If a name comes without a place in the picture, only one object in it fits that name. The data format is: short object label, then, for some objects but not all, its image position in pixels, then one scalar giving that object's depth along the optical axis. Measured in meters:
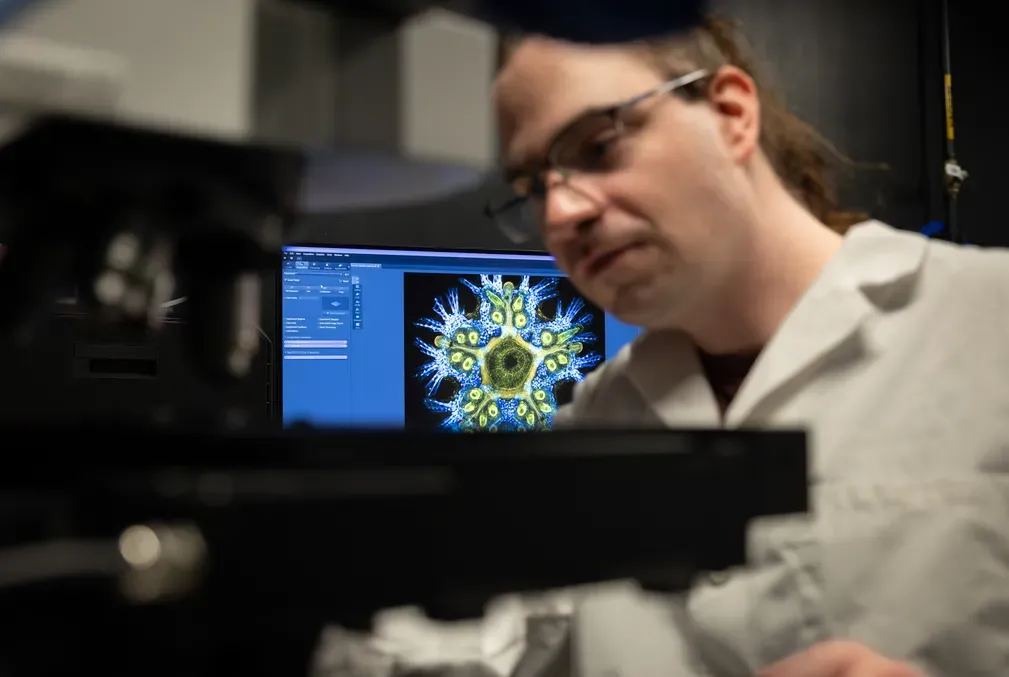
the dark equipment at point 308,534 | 0.25
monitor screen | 1.10
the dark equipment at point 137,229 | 0.34
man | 0.68
